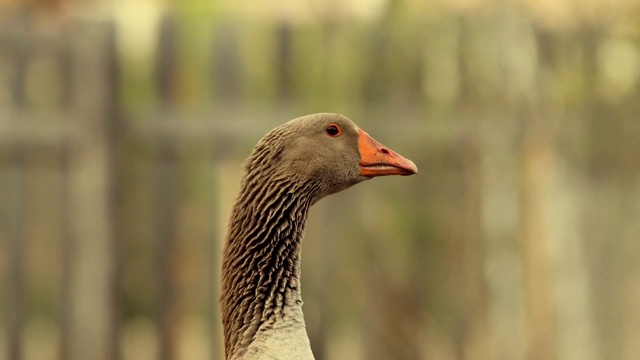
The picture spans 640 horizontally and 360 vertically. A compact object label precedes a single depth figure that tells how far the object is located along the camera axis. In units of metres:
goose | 5.89
